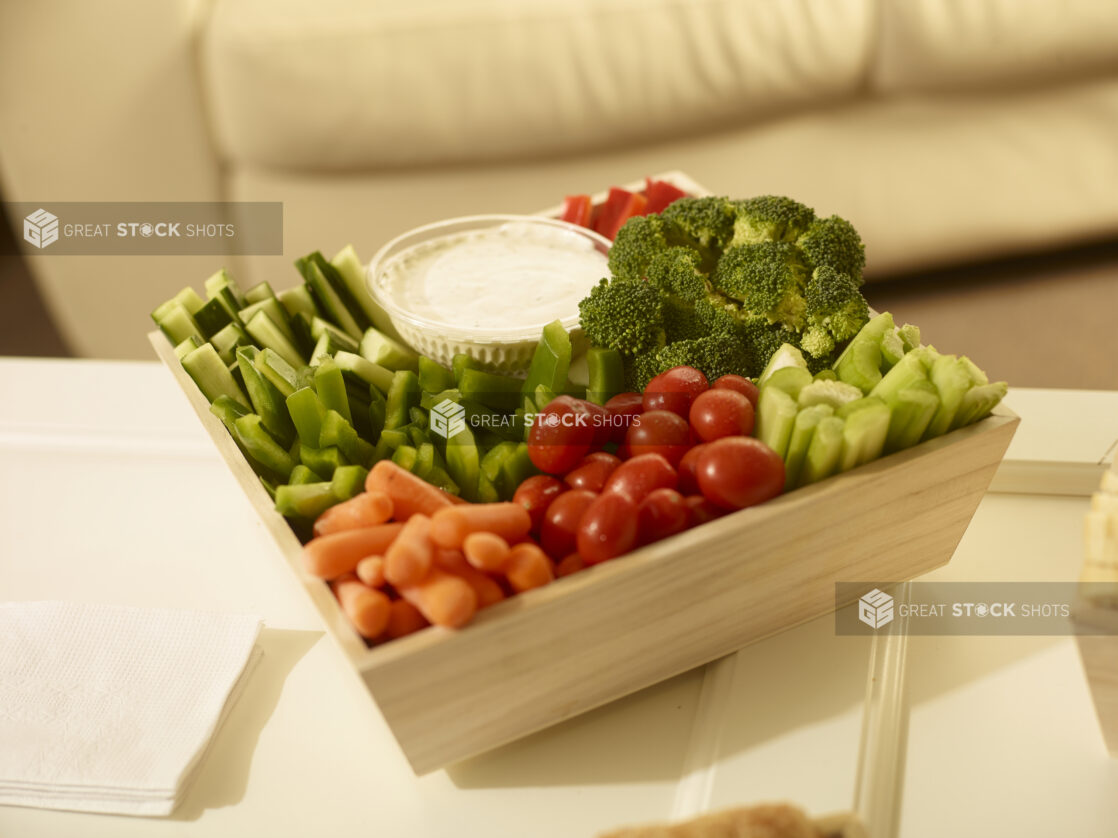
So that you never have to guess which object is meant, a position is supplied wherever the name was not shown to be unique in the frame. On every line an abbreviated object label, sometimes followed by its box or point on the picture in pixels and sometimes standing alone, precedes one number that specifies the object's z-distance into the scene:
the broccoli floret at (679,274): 1.21
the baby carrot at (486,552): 0.81
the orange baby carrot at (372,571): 0.83
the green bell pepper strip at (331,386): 1.08
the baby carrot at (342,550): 0.84
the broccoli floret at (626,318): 1.16
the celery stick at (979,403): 0.94
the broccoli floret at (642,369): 1.16
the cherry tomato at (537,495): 0.96
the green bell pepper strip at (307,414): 1.04
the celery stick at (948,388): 0.93
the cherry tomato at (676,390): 1.03
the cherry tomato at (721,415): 0.96
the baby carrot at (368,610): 0.79
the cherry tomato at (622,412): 1.03
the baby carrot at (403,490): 0.91
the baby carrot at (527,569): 0.82
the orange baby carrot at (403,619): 0.82
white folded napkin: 0.89
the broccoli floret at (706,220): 1.29
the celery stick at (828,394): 0.96
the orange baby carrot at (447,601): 0.77
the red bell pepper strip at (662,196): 1.57
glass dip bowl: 1.30
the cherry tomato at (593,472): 0.96
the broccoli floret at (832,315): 1.12
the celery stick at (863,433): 0.89
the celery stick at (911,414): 0.92
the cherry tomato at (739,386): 1.02
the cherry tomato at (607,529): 0.84
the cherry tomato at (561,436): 0.98
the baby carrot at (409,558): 0.80
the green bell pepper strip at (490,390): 1.13
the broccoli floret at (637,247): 1.27
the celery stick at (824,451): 0.89
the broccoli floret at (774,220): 1.24
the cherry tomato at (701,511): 0.91
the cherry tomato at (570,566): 0.87
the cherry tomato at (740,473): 0.87
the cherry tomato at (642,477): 0.91
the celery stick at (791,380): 0.98
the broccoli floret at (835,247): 1.20
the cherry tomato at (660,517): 0.87
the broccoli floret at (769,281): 1.16
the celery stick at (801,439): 0.91
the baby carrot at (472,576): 0.81
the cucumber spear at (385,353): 1.28
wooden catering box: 0.80
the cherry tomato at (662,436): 0.97
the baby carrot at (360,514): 0.89
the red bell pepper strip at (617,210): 1.58
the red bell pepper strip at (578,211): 1.58
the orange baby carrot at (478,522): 0.83
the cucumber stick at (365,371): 1.20
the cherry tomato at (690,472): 0.94
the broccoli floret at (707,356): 1.14
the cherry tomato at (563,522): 0.90
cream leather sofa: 2.31
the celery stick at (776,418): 0.93
